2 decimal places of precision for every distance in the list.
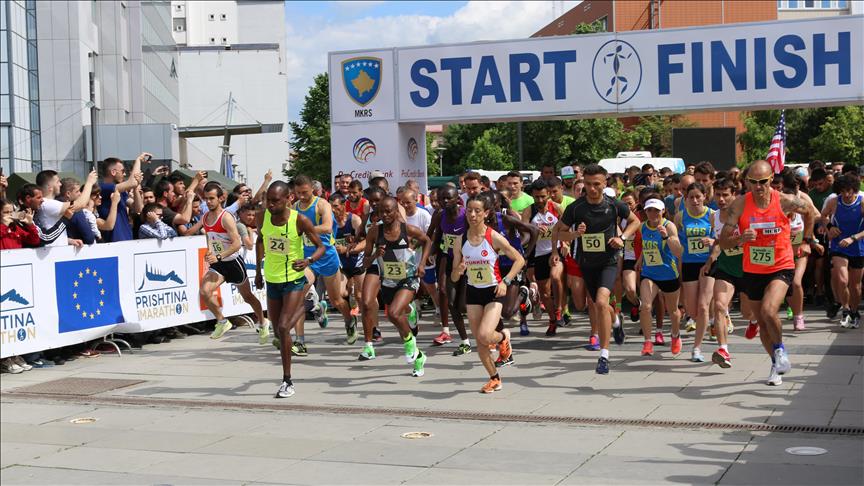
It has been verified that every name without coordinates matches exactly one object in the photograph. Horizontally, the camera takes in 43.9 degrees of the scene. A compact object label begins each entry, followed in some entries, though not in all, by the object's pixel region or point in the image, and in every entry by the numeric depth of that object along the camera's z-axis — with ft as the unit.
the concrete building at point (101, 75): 175.94
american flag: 61.75
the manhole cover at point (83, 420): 26.15
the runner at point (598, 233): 33.40
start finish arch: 50.96
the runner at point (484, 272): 30.32
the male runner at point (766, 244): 29.27
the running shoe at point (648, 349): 36.74
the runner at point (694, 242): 35.65
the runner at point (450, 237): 36.58
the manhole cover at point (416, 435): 24.66
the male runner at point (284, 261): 30.71
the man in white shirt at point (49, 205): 36.73
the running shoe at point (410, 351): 33.88
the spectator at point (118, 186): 39.83
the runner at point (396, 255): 34.65
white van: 98.47
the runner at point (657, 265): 35.58
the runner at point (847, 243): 42.06
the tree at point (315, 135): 210.59
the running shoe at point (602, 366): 33.22
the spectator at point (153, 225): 44.45
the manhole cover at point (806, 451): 21.84
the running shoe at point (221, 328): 42.63
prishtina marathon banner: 36.06
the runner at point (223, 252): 40.22
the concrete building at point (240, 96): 324.80
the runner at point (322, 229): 36.50
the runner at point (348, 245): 42.25
